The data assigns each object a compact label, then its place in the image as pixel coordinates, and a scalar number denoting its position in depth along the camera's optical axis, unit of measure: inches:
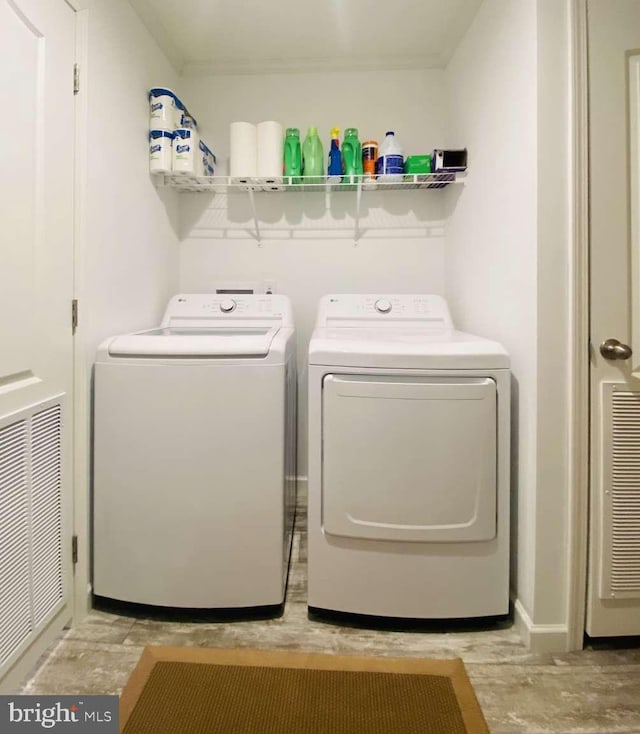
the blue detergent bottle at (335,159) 80.2
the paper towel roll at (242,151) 79.0
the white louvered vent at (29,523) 43.8
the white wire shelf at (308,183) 78.8
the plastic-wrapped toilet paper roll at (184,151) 73.5
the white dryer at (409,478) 54.3
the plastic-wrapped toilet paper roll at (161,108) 71.7
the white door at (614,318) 50.4
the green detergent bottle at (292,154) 79.4
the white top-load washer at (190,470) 55.4
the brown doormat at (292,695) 42.3
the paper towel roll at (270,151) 78.9
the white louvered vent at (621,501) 52.2
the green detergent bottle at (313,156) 79.7
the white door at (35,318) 43.8
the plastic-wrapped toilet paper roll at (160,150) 72.2
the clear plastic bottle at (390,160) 78.1
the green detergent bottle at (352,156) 79.8
